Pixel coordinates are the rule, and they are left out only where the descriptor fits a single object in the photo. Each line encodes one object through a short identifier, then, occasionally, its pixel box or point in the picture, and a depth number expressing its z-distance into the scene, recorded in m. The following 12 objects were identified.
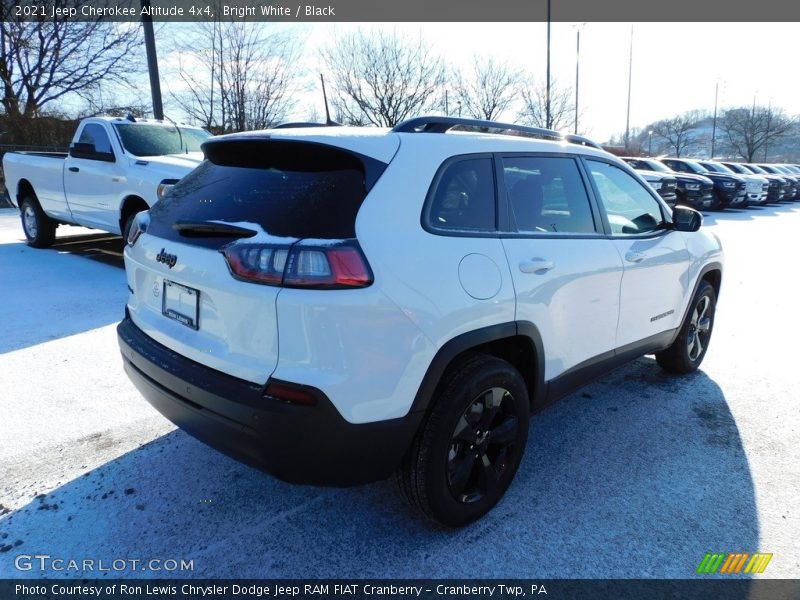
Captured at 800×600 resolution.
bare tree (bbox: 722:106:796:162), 66.12
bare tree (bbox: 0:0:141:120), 24.27
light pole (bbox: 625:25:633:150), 47.08
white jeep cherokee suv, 2.04
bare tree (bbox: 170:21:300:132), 21.89
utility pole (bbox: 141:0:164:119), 11.41
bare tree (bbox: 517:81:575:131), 33.25
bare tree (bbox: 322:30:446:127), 28.50
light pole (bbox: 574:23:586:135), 34.55
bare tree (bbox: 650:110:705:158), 84.12
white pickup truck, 7.05
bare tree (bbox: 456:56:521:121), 32.34
